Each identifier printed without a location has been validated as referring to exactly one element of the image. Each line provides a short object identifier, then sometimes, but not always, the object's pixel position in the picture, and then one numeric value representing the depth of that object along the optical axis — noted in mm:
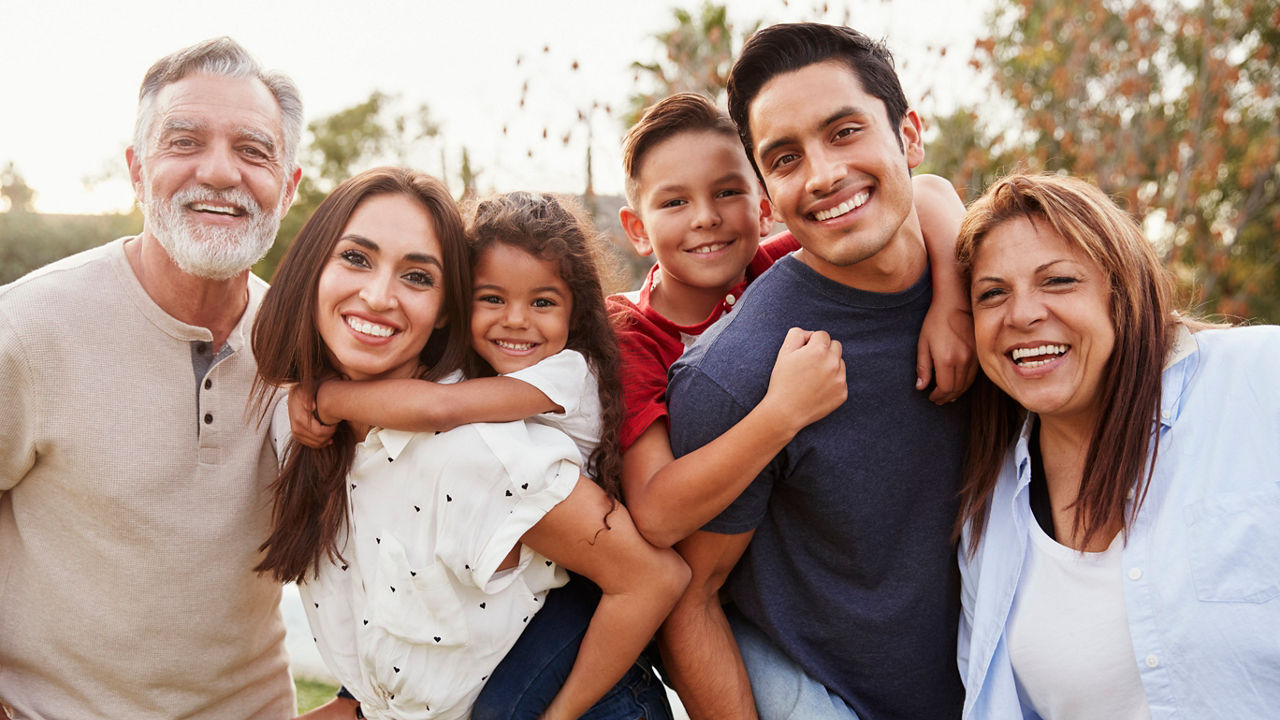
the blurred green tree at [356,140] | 25766
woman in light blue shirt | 2150
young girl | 2453
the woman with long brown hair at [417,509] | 2375
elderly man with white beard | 2898
